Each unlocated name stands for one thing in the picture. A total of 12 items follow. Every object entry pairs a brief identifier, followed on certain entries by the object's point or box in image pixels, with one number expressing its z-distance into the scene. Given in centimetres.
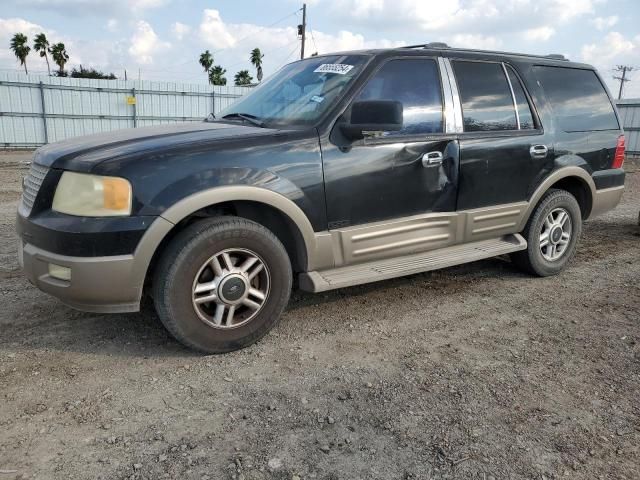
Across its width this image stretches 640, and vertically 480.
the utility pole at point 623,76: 5691
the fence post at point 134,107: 2279
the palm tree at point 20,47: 5477
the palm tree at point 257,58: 5882
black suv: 301
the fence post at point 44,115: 2119
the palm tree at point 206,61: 5753
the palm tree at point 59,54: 5578
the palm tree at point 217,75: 5695
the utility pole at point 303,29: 2866
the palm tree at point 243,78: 5250
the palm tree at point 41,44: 5600
